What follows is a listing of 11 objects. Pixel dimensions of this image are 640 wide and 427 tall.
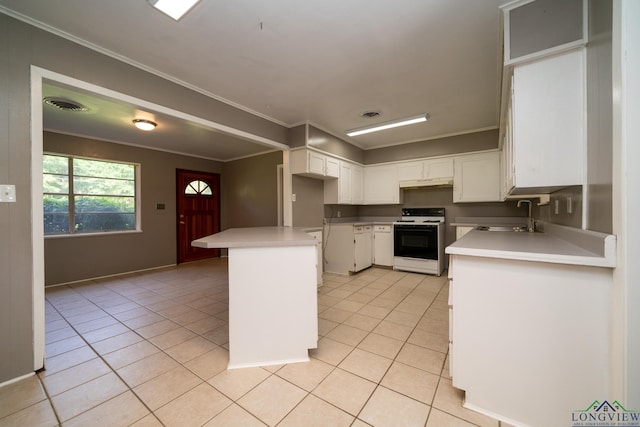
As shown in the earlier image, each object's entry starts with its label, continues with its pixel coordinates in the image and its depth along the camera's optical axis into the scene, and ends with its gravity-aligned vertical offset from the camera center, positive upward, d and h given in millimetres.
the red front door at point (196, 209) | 5605 +65
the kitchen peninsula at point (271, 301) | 1812 -670
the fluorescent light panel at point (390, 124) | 3570 +1344
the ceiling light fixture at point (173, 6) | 1615 +1378
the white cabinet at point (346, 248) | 4418 -676
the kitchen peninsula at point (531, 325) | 1107 -577
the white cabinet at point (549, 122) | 1445 +545
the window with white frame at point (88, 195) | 4035 +301
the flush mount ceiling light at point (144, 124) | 3524 +1281
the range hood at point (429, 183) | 4461 +529
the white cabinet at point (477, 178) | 4062 +557
